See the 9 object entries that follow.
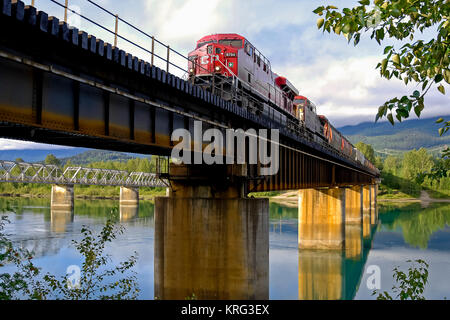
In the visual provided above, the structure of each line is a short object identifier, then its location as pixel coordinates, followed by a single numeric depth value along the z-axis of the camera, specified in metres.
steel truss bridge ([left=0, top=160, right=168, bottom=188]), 94.19
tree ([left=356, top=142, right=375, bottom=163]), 167.50
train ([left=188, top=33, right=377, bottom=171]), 24.38
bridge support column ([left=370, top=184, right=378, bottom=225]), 92.06
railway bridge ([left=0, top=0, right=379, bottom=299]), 10.32
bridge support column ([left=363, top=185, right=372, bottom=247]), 61.96
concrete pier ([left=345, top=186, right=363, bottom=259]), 61.86
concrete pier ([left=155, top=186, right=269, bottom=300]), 19.28
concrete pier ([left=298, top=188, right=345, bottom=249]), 48.03
